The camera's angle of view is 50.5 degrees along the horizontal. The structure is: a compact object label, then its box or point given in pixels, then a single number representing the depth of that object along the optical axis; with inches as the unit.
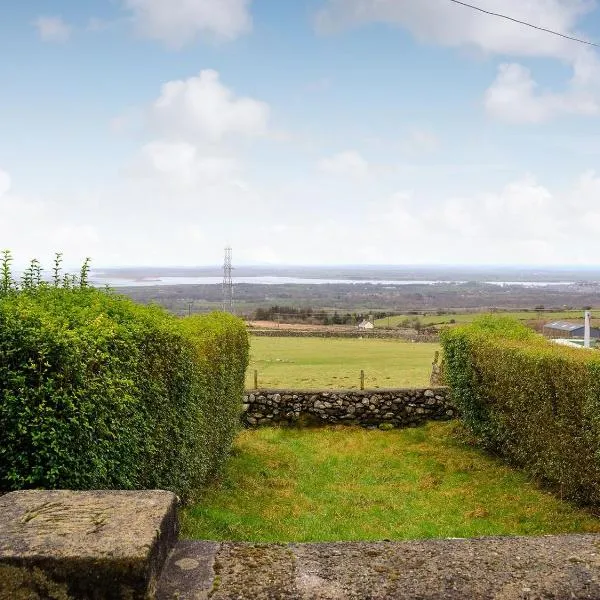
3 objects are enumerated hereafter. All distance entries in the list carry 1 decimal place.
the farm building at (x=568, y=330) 1131.3
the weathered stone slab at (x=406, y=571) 130.3
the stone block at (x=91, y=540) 123.4
